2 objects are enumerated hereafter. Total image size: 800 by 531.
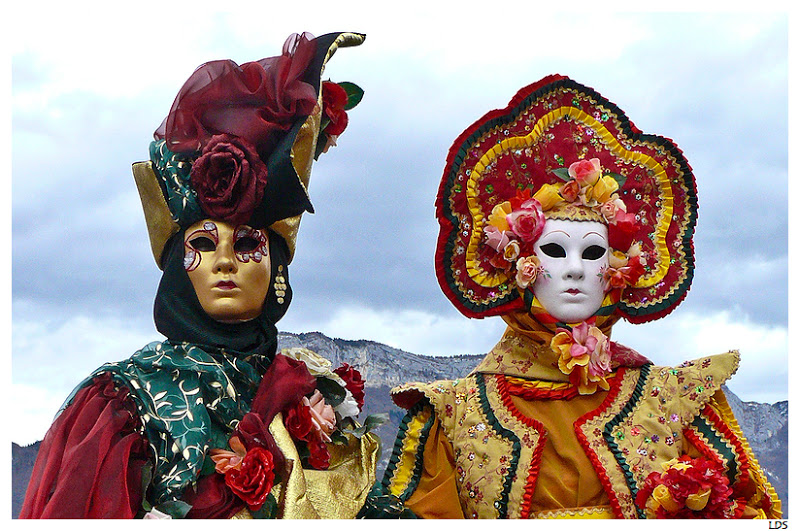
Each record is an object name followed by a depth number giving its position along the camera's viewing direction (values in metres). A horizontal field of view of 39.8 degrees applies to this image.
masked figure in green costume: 3.78
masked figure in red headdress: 4.25
